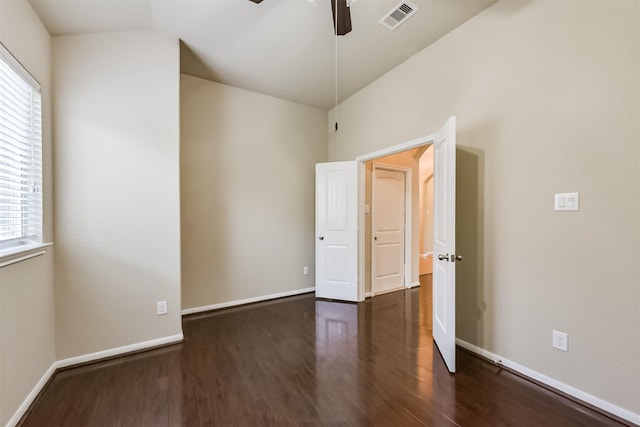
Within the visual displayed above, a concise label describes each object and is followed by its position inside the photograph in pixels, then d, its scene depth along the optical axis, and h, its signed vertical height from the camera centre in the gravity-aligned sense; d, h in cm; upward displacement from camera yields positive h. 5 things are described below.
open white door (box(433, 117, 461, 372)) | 212 -29
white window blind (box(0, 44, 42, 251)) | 163 +39
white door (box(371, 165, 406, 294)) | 409 -28
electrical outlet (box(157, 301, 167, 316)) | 255 -92
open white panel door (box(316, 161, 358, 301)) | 378 -28
